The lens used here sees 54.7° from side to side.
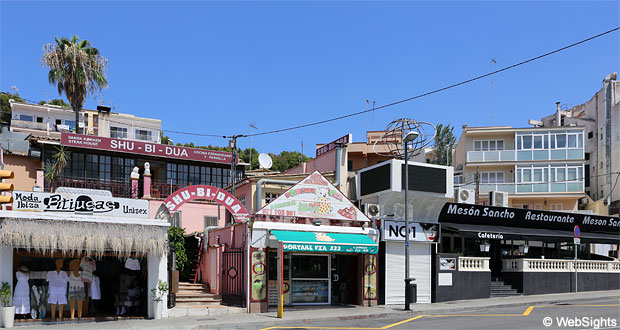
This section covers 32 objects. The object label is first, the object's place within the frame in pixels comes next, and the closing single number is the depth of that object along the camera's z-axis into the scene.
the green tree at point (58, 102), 81.82
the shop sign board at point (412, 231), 22.88
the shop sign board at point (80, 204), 17.61
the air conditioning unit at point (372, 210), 23.56
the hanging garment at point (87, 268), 18.45
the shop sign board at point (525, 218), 26.66
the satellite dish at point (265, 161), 34.88
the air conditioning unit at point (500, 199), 32.91
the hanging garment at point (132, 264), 18.92
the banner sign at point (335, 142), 33.66
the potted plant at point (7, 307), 16.59
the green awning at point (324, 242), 19.77
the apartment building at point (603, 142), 50.47
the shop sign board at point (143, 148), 34.19
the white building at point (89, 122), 62.25
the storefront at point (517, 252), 24.97
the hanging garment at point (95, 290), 18.58
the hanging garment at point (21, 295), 17.14
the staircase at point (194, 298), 20.48
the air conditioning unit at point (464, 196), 29.45
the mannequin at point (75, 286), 18.19
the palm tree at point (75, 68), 35.53
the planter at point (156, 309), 18.50
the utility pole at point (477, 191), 38.37
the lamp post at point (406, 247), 20.90
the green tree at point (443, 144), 66.25
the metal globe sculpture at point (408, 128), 25.38
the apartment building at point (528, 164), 49.47
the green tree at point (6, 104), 66.89
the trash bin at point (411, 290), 21.09
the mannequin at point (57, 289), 17.91
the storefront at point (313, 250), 20.25
